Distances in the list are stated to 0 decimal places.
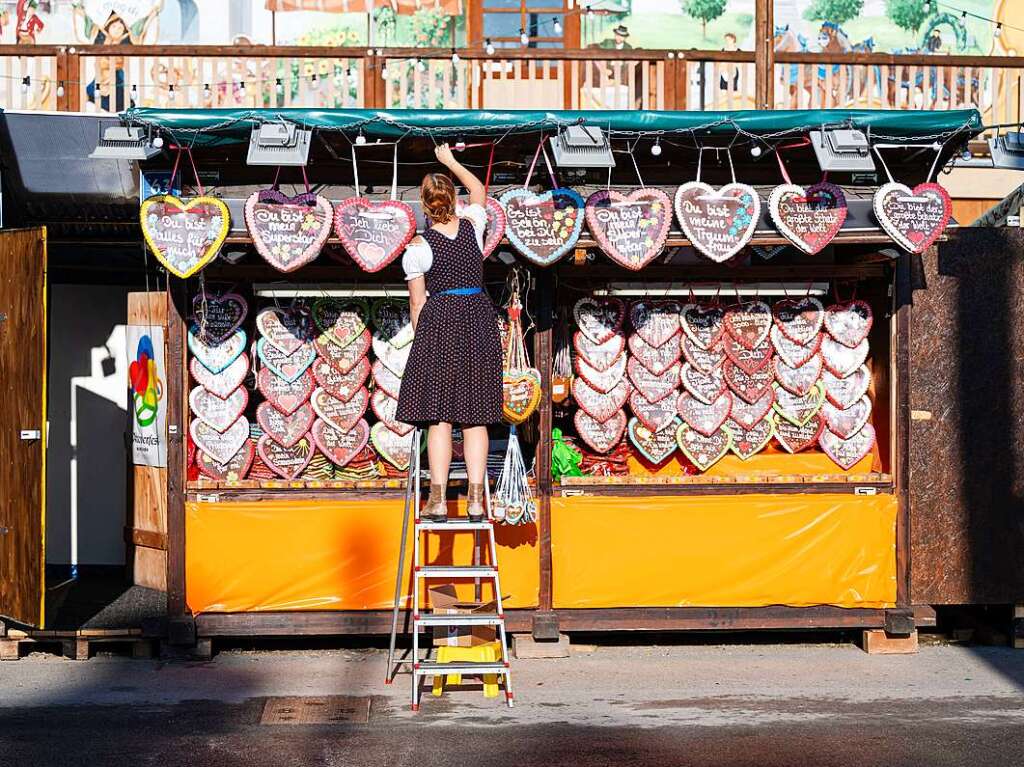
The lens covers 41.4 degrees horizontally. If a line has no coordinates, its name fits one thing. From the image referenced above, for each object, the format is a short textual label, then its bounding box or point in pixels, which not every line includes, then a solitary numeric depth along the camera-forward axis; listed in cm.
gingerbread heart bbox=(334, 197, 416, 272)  770
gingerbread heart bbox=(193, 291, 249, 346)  848
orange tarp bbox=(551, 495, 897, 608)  840
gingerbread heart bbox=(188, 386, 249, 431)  845
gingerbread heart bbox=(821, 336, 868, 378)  881
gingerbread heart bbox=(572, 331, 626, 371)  873
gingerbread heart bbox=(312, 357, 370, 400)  862
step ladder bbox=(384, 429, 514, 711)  695
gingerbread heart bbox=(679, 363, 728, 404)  878
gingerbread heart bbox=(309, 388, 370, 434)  860
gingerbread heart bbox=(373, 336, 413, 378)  866
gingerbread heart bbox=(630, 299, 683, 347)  880
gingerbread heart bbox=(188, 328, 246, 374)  845
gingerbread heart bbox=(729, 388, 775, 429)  880
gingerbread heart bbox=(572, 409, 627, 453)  872
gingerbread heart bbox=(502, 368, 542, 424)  780
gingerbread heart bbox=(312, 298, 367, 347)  863
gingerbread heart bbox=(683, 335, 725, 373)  880
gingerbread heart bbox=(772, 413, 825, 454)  883
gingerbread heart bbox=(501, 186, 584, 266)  775
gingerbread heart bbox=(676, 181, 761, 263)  782
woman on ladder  707
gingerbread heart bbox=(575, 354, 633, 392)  870
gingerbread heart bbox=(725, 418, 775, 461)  877
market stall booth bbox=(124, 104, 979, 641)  787
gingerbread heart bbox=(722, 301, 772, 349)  882
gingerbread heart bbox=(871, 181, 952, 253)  786
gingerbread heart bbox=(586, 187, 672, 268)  779
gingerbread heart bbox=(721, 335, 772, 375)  881
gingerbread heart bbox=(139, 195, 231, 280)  761
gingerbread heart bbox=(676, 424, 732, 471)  870
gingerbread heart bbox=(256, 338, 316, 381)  859
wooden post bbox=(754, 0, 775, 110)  1089
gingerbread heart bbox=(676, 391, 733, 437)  874
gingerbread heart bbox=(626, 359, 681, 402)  877
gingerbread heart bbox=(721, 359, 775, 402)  881
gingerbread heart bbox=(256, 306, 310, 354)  859
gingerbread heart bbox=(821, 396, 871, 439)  878
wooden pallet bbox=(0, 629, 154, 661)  824
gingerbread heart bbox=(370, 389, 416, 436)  862
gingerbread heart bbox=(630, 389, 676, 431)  872
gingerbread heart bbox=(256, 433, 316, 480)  854
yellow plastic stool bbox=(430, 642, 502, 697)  733
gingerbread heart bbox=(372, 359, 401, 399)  865
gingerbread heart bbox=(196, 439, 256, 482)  845
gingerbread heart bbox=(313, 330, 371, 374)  863
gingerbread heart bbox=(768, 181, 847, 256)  788
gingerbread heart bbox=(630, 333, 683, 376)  877
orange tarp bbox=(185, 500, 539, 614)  824
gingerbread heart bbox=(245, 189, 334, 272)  763
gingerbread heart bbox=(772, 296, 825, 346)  882
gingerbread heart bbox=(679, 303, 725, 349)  880
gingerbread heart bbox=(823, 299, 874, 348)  879
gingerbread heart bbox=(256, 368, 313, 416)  859
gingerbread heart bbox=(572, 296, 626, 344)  873
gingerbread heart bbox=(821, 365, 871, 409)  881
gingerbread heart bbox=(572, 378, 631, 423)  870
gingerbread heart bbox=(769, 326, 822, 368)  882
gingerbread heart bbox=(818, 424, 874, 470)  877
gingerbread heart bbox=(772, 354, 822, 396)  883
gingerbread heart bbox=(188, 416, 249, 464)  845
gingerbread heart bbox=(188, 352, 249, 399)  846
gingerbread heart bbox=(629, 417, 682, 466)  873
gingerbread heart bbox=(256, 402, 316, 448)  857
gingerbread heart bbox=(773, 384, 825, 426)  881
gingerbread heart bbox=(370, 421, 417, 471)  857
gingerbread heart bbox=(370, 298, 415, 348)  866
